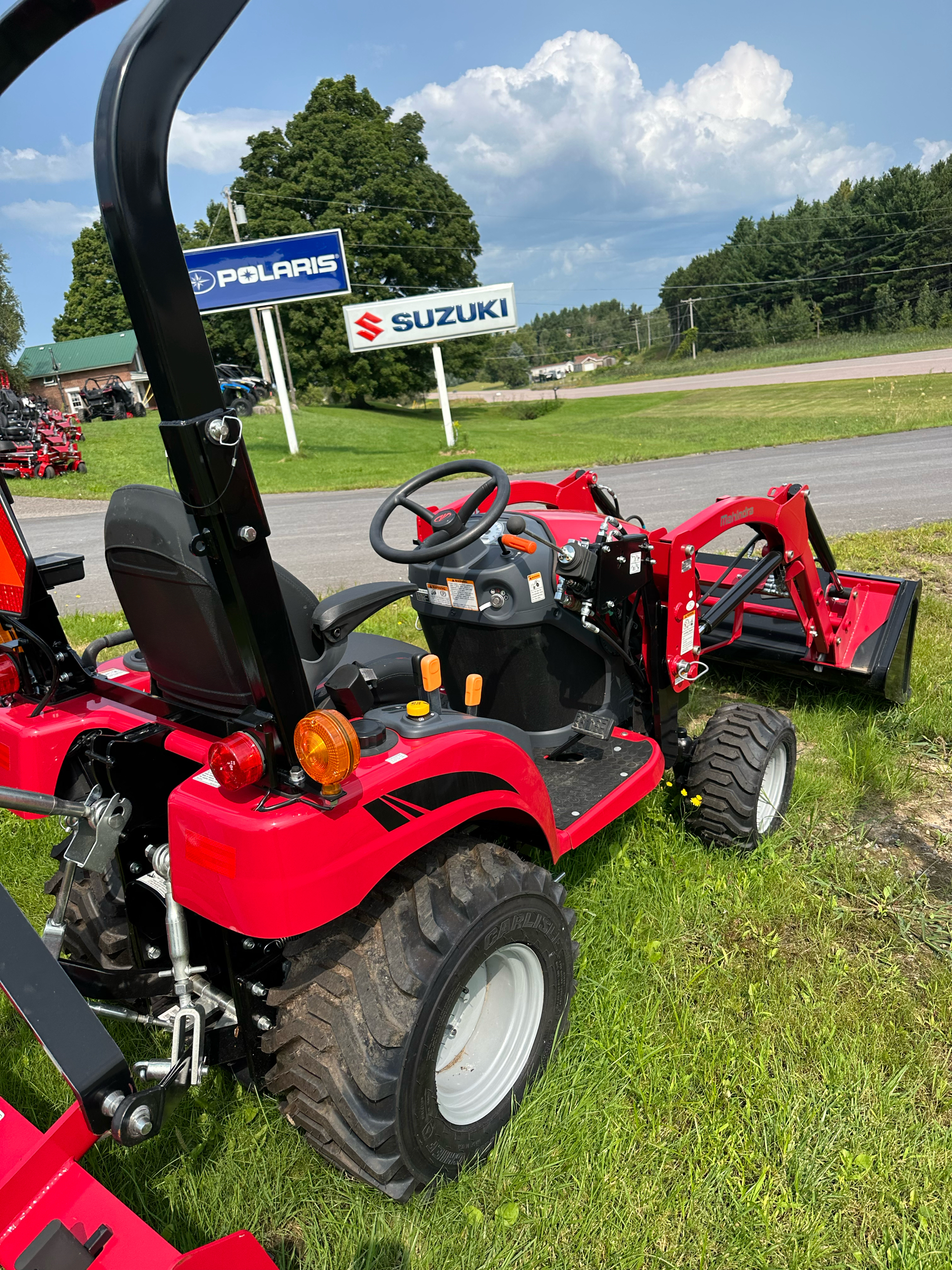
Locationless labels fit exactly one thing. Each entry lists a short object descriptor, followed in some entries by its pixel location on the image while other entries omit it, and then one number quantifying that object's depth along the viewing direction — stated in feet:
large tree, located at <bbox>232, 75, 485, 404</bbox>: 113.09
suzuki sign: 62.80
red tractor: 4.44
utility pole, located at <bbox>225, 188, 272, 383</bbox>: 61.21
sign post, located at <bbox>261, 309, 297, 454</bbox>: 56.65
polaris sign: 56.90
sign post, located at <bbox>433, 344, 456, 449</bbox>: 60.85
